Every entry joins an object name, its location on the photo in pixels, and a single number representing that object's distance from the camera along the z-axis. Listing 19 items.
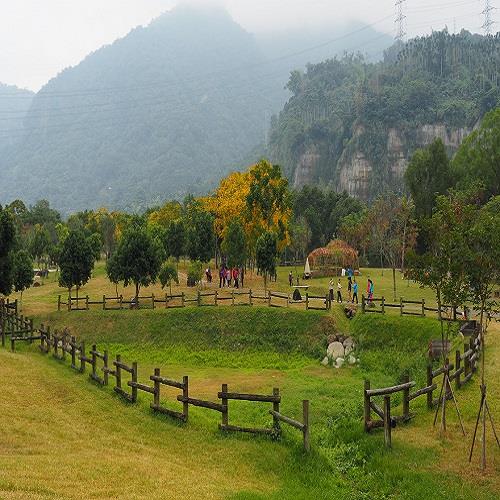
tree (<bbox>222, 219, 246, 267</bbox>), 47.91
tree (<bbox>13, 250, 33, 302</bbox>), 43.41
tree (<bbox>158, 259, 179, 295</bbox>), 45.28
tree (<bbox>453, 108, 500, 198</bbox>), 59.22
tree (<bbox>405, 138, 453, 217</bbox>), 64.19
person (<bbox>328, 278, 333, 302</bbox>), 37.61
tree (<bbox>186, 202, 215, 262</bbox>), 53.31
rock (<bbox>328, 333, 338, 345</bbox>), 32.23
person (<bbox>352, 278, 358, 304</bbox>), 37.50
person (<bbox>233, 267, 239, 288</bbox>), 47.65
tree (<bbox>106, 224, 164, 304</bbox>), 41.62
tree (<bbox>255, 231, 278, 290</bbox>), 43.91
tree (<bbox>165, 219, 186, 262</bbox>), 60.91
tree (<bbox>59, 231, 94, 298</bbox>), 43.00
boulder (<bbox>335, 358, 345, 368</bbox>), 29.95
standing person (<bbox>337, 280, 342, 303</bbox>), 38.11
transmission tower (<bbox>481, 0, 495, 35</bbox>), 188.12
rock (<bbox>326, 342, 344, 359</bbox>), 30.80
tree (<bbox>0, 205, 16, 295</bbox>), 38.56
